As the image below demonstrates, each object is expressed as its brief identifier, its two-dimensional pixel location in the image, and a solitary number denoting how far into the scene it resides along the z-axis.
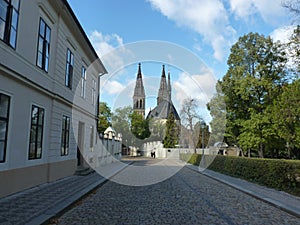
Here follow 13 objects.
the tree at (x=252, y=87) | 25.39
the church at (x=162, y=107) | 59.84
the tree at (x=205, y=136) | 34.00
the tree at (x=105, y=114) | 50.15
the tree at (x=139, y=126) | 55.44
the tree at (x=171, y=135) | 55.34
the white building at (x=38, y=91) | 7.44
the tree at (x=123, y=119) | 53.38
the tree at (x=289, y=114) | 20.95
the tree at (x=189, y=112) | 32.22
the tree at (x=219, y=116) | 29.19
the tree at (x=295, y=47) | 16.31
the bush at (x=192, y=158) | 25.79
